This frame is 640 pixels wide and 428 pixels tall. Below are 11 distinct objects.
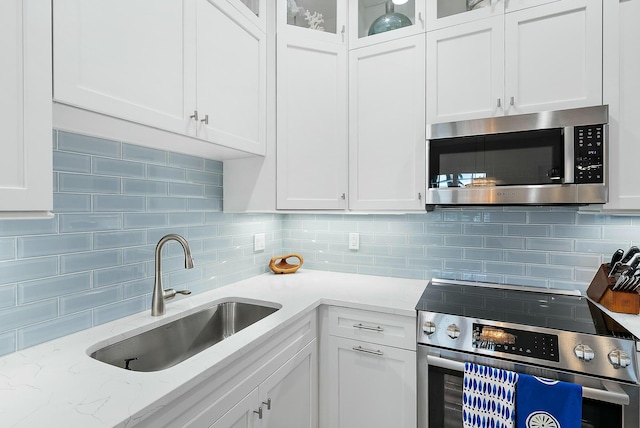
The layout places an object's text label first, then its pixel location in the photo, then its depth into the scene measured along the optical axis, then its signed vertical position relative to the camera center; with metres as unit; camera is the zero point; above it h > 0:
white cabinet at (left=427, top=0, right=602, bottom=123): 1.45 +0.70
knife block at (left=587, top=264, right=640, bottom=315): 1.44 -0.39
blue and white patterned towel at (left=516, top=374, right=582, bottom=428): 1.18 -0.70
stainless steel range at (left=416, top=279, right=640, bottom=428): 1.20 -0.54
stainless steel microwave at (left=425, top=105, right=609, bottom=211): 1.41 +0.24
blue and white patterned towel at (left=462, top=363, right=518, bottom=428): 1.27 -0.73
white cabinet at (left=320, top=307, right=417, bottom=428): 1.53 -0.78
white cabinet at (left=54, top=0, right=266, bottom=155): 0.94 +0.52
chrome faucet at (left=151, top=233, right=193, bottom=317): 1.38 -0.29
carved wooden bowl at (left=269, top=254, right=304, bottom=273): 2.24 -0.37
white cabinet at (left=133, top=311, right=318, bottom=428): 0.93 -0.63
